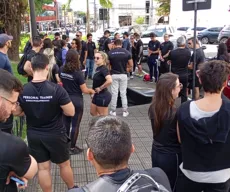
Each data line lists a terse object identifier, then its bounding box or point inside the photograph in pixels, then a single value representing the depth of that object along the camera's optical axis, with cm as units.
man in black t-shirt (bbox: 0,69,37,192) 194
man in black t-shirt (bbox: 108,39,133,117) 706
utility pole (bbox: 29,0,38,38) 772
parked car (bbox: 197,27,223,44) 2863
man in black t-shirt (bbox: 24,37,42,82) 550
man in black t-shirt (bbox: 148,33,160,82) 1099
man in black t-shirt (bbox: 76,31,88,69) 1097
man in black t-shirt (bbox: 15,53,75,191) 337
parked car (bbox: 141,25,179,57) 1636
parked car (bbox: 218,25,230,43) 2360
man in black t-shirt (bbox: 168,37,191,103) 719
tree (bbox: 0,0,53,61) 1466
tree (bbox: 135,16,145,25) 6686
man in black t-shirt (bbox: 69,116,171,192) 154
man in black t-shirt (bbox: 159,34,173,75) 996
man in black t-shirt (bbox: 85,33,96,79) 1162
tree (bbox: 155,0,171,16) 5963
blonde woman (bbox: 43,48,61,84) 543
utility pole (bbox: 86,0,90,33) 2875
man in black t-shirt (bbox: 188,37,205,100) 711
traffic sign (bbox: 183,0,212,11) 525
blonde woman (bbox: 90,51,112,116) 560
